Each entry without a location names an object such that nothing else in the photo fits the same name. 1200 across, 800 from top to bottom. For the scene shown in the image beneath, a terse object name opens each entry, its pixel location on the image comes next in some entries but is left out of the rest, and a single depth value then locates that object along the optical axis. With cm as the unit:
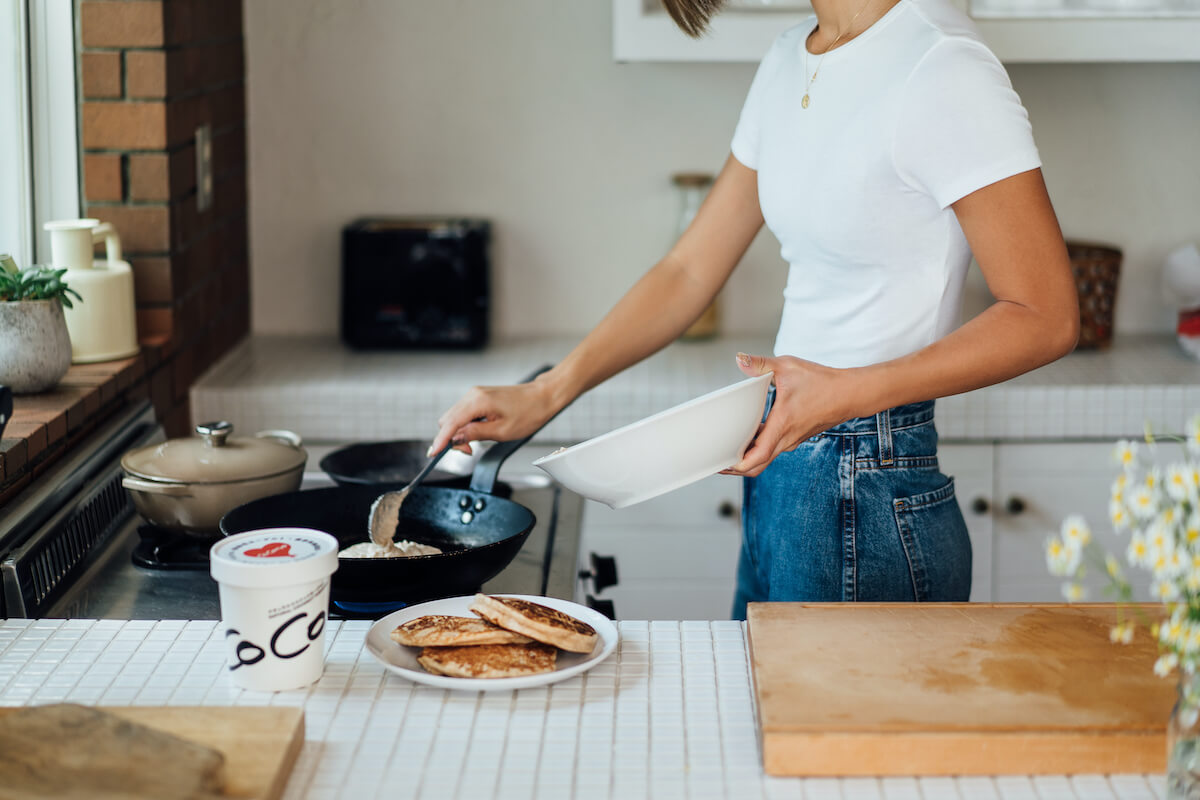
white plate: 100
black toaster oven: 243
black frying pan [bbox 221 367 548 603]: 120
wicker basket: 245
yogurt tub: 97
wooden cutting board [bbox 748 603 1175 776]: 88
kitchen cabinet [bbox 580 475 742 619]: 225
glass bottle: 254
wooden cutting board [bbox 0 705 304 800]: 83
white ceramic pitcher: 173
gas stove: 126
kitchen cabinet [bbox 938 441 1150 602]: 223
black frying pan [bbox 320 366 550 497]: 161
